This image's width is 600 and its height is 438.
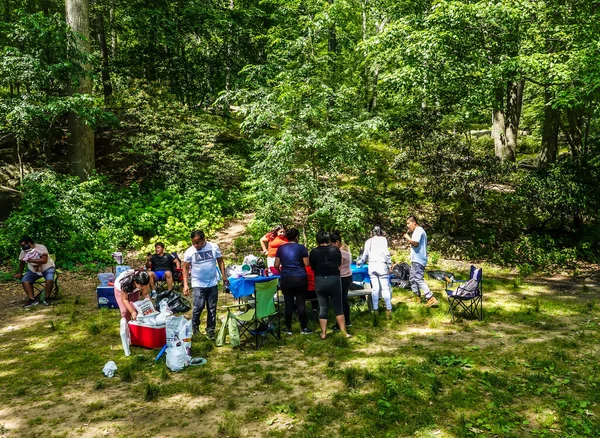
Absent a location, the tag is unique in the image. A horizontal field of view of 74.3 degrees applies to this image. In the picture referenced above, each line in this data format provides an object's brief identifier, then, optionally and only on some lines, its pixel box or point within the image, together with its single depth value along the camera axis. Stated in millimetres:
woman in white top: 6840
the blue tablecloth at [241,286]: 6891
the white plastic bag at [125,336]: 5535
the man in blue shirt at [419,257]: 7281
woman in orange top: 7895
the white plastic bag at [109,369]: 4969
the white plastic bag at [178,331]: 5117
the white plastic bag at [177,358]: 5074
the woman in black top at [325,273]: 5828
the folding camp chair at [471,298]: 6719
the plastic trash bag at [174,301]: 7348
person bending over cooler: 5652
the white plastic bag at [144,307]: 5797
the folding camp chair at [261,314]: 5812
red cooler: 5793
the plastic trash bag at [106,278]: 7868
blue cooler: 7684
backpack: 6699
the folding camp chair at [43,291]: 8109
